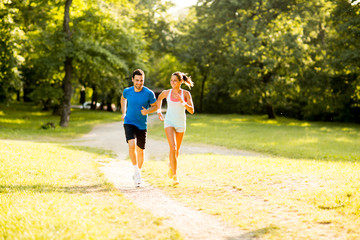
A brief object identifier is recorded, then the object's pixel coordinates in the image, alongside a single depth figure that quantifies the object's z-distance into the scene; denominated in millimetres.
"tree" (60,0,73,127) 25984
